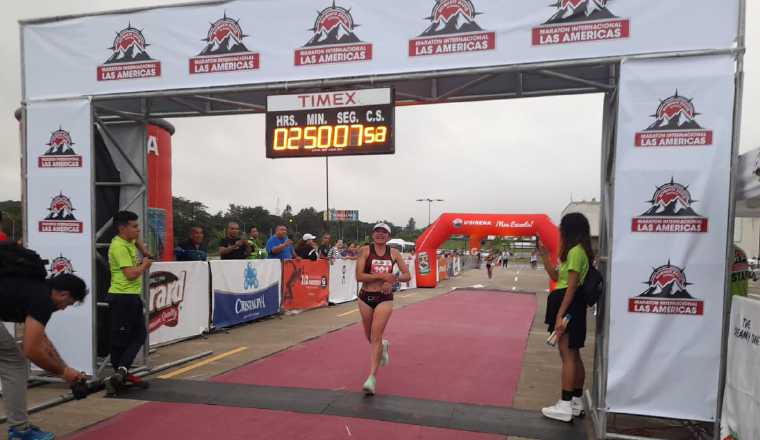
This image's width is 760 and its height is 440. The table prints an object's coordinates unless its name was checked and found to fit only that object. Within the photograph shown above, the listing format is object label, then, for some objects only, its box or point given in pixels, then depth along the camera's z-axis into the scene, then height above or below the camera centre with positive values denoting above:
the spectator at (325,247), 15.81 -1.58
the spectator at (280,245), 12.12 -1.19
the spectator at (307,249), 13.76 -1.43
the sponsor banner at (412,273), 21.73 -3.44
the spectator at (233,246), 10.61 -1.06
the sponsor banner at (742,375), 3.53 -1.27
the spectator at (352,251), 21.88 -2.38
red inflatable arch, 21.12 -1.34
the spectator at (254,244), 12.09 -1.16
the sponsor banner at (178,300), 8.00 -1.75
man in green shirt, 5.68 -1.11
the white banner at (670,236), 4.35 -0.32
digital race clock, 5.45 +0.78
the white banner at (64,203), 6.04 -0.12
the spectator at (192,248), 9.34 -0.99
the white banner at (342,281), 14.87 -2.59
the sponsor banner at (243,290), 9.65 -1.93
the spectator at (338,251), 15.40 -1.88
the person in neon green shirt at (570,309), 4.83 -1.05
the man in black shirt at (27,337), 3.65 -1.03
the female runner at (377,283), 5.70 -0.97
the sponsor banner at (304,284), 12.42 -2.26
